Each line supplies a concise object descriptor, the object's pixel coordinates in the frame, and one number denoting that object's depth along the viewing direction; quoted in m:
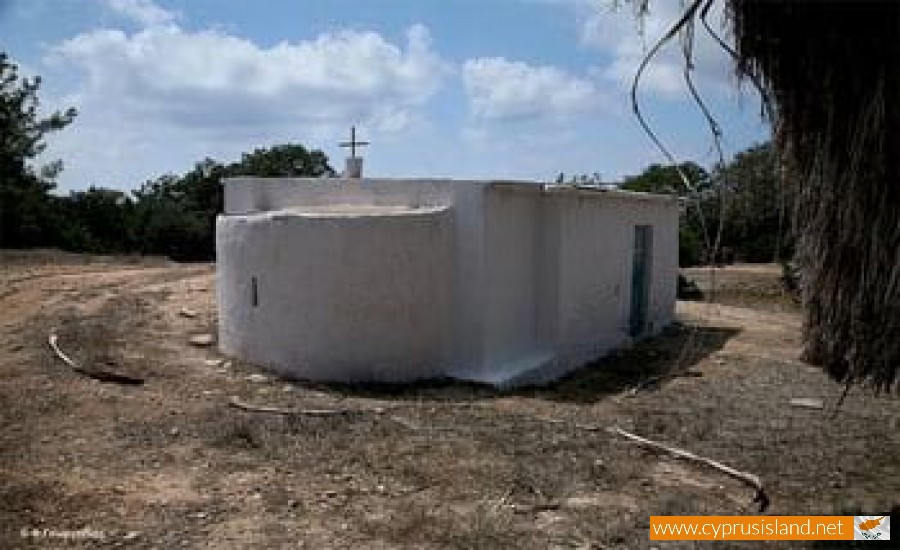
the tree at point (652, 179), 27.03
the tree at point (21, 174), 28.56
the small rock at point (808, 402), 11.55
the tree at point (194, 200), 35.09
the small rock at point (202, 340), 13.27
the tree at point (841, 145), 5.80
